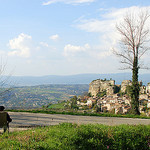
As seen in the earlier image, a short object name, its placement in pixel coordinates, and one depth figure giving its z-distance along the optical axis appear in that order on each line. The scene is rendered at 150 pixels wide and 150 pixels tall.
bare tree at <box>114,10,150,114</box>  20.20
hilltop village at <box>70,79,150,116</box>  80.93
